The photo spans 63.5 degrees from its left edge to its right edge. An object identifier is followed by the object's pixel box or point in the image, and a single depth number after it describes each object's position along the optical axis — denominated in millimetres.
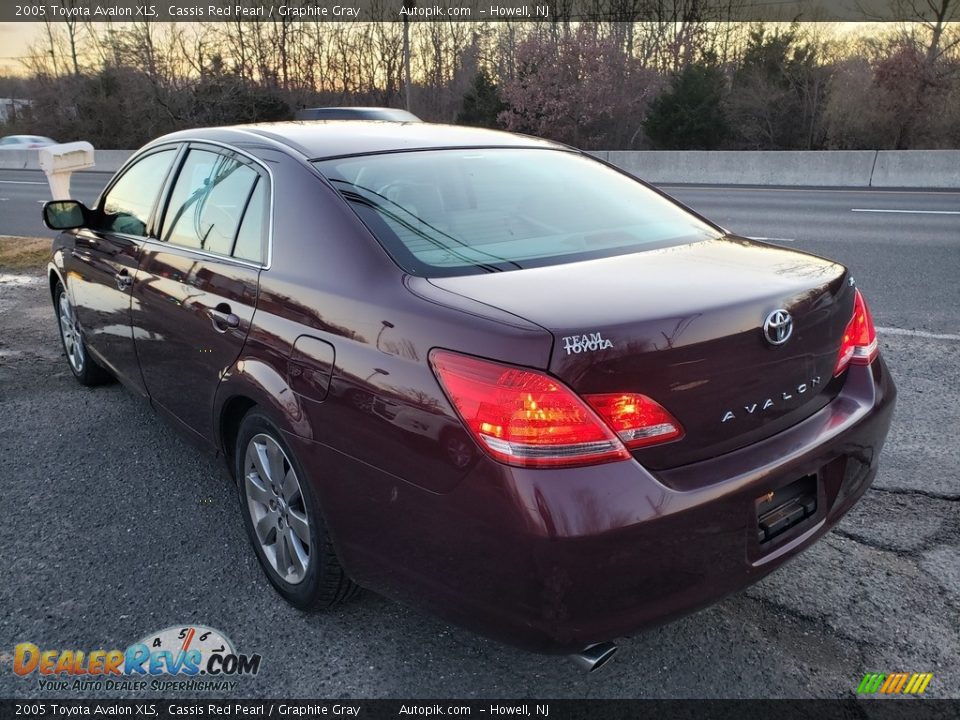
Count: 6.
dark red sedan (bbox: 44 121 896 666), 1856
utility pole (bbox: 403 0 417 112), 26797
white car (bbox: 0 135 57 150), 29859
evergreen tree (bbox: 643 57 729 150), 24516
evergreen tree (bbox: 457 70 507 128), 30281
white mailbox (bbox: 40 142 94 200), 7969
